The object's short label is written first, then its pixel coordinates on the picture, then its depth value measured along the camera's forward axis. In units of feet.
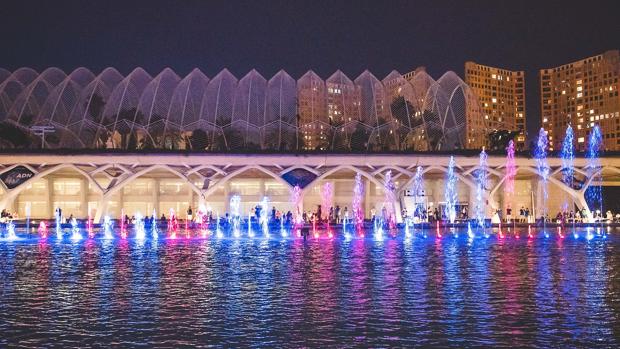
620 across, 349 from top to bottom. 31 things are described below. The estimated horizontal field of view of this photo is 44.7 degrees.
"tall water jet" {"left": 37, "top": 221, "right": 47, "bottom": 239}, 143.95
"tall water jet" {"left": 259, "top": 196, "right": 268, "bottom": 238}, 158.68
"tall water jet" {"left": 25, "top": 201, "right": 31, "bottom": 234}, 238.41
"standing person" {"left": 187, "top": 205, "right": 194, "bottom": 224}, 206.69
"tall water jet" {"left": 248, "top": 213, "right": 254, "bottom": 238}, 147.64
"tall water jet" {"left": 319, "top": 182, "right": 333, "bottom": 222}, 251.39
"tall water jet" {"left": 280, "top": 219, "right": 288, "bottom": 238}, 146.51
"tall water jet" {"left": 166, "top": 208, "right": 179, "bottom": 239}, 145.28
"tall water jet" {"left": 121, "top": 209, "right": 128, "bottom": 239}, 145.49
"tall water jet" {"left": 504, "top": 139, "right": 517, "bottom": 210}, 212.99
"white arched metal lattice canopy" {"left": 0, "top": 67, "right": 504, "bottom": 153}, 228.63
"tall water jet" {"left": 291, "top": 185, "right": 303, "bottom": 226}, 211.55
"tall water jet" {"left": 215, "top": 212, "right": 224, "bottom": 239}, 143.01
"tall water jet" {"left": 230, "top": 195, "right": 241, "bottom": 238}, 237.04
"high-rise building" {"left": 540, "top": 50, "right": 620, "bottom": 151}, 531.50
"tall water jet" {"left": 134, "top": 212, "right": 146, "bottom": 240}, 144.50
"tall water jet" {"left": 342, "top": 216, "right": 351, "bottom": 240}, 137.69
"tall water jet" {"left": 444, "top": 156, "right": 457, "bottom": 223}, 237.29
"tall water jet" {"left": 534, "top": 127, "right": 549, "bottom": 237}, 215.92
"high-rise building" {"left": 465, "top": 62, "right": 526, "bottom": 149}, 627.87
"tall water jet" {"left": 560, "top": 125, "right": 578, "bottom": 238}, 218.05
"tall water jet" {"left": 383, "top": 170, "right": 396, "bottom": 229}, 217.48
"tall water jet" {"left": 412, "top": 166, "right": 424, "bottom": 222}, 224.12
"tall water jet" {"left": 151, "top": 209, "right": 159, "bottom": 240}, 143.69
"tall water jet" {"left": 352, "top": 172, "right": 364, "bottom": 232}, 240.90
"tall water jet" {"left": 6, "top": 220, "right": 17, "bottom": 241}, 136.43
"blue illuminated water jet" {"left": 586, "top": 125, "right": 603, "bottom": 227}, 219.61
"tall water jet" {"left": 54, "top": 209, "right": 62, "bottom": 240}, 144.77
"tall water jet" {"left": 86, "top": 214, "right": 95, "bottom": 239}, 148.75
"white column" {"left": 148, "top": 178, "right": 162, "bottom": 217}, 246.27
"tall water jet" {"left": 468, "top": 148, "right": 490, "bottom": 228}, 214.28
